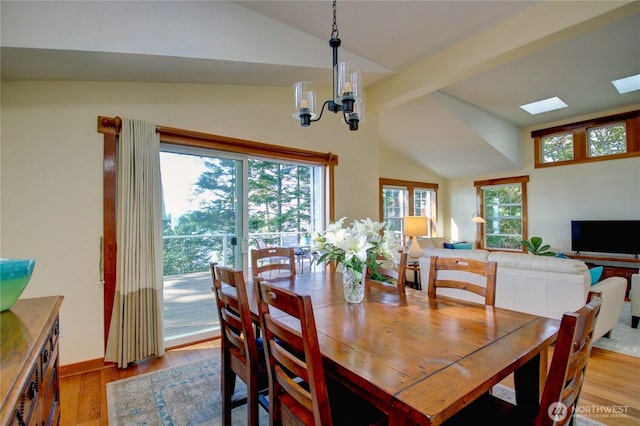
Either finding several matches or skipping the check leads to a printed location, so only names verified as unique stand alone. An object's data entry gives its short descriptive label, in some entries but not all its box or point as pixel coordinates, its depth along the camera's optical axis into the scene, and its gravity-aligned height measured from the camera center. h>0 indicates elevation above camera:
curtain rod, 2.74 +0.80
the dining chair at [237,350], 1.54 -0.75
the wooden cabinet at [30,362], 0.73 -0.38
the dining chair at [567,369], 0.90 -0.49
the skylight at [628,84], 4.46 +1.89
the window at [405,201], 7.50 +0.33
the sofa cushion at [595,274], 3.23 -0.67
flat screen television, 5.30 -0.45
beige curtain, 2.71 -0.30
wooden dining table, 0.90 -0.51
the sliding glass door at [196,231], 3.24 -0.15
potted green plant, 5.41 -0.61
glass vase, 1.79 -0.41
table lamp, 5.70 -0.22
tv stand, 5.19 -0.95
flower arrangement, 1.69 -0.17
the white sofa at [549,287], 2.82 -0.72
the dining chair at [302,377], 1.05 -0.62
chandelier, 1.99 +0.80
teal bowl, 1.09 -0.21
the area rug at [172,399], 2.02 -1.30
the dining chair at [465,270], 1.81 -0.36
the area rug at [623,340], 2.97 -1.33
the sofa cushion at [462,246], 6.30 -0.66
